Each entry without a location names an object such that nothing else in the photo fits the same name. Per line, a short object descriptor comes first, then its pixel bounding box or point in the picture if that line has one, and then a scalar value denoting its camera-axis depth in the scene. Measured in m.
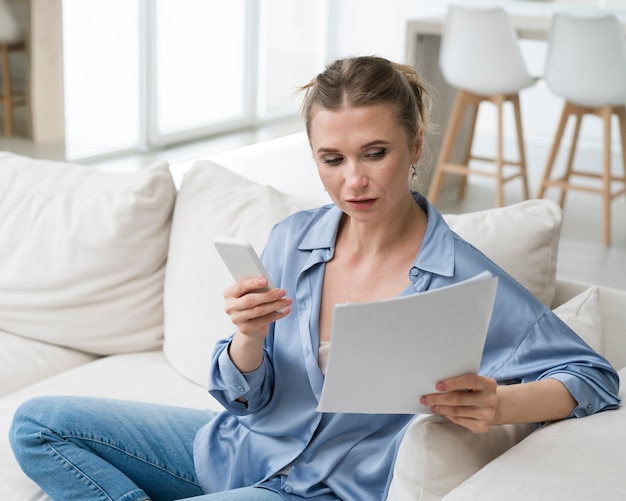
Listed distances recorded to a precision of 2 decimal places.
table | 4.84
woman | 1.40
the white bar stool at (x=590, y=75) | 4.32
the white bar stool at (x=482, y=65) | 4.52
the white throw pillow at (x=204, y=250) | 2.06
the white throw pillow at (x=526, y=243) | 1.78
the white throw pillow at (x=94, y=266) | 2.21
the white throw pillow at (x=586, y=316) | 1.64
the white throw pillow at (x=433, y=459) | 1.28
